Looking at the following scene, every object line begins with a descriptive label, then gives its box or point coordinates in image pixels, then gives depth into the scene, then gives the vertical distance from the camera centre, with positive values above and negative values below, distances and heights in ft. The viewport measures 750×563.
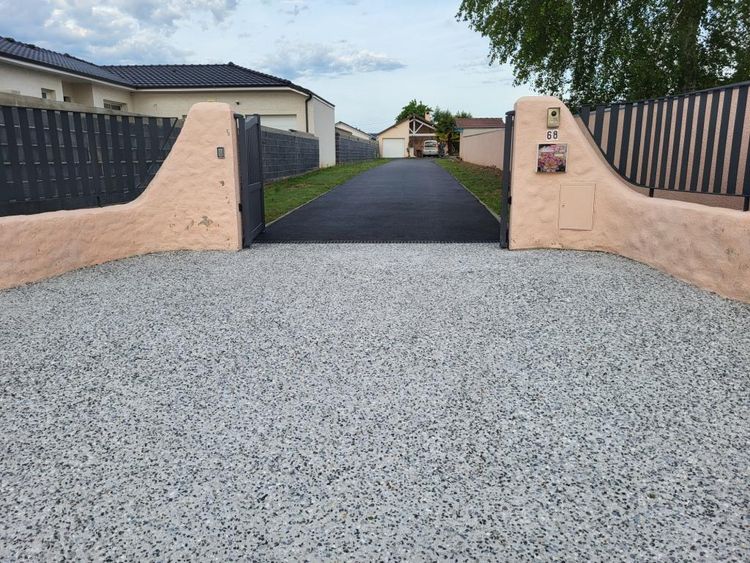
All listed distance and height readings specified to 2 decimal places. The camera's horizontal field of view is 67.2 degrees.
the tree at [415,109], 322.75 +32.85
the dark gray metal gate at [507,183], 26.94 -0.81
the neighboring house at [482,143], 99.83 +4.97
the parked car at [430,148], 228.22 +7.29
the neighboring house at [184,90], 74.49 +11.47
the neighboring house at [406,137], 253.03 +13.17
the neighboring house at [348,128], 235.40 +16.09
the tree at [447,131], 258.16 +16.13
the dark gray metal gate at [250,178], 27.99 -0.54
